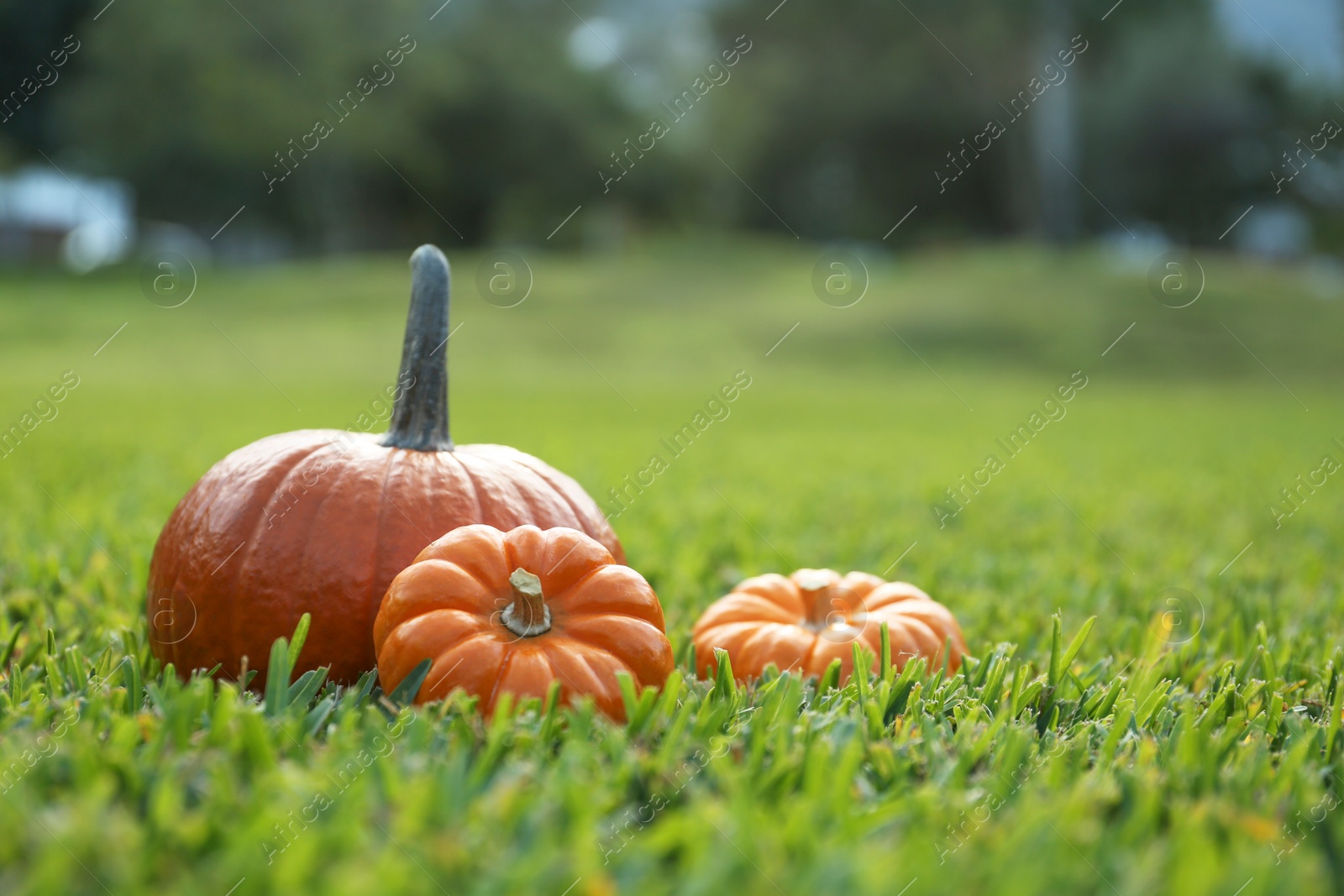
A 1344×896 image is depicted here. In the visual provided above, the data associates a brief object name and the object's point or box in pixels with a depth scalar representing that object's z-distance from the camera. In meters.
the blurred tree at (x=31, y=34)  26.44
